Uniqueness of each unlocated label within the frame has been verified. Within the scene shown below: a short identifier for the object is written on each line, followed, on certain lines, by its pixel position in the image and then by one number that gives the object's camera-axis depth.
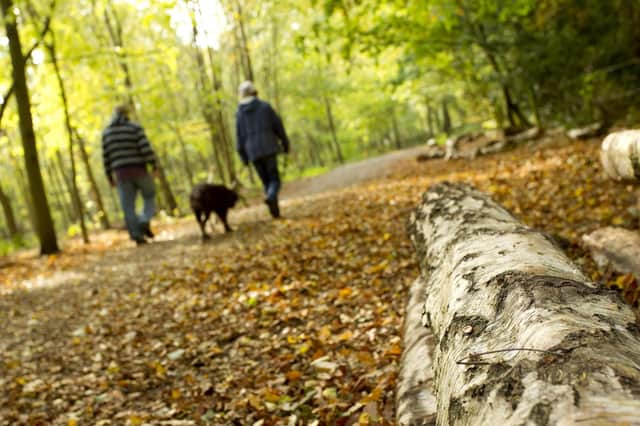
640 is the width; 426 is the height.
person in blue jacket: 8.18
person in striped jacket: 8.38
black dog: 7.59
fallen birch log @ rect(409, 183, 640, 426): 1.14
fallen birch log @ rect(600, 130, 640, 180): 3.58
